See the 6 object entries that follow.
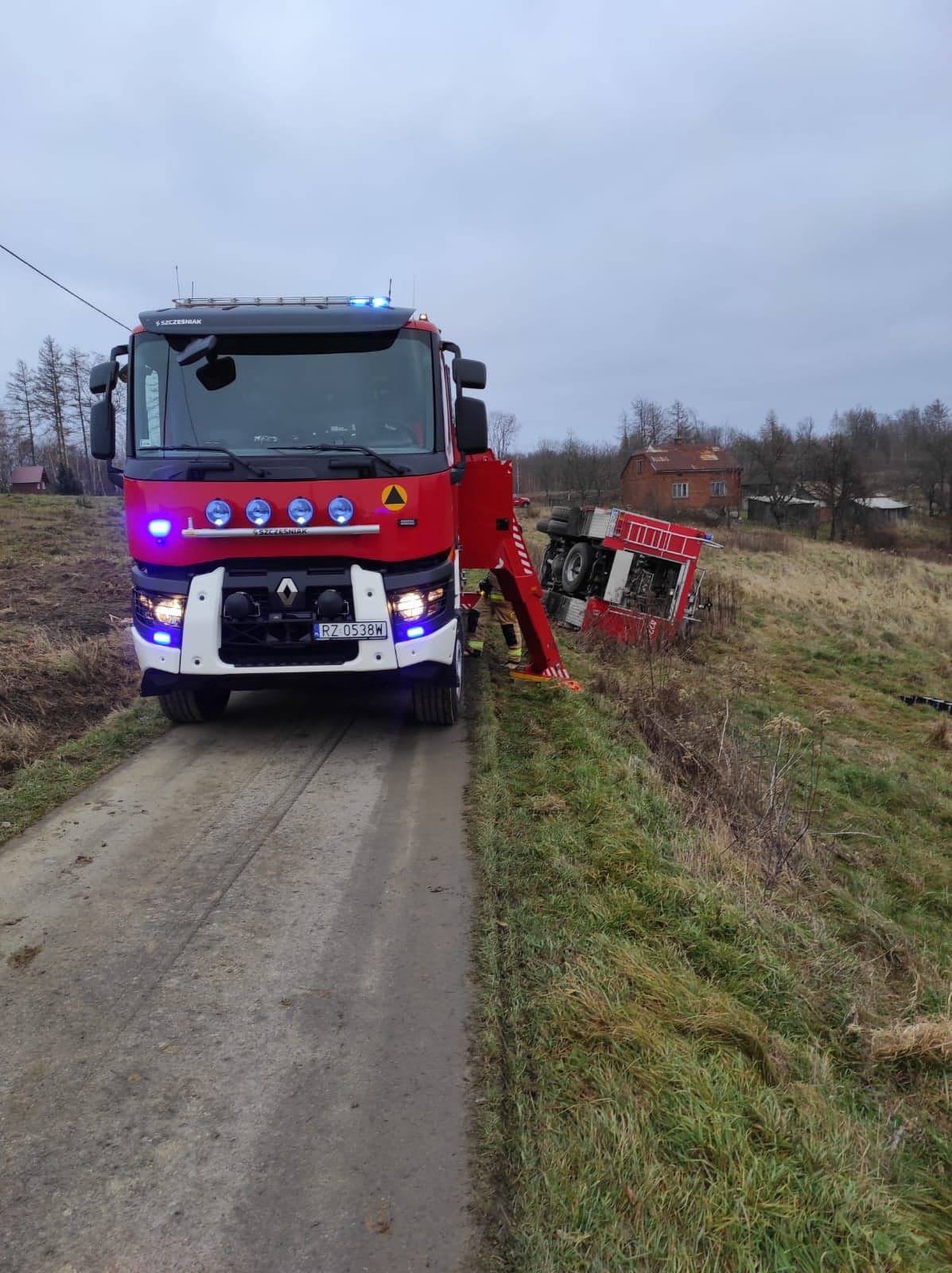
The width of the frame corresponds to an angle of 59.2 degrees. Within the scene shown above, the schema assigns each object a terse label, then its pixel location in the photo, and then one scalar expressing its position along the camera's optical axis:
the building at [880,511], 48.69
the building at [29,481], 60.41
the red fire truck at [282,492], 5.61
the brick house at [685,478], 54.88
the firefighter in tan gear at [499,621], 10.02
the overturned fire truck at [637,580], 14.27
